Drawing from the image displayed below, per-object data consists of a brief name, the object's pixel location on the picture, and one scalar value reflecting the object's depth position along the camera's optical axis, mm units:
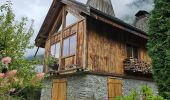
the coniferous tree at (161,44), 5019
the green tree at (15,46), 4157
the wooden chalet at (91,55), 7991
